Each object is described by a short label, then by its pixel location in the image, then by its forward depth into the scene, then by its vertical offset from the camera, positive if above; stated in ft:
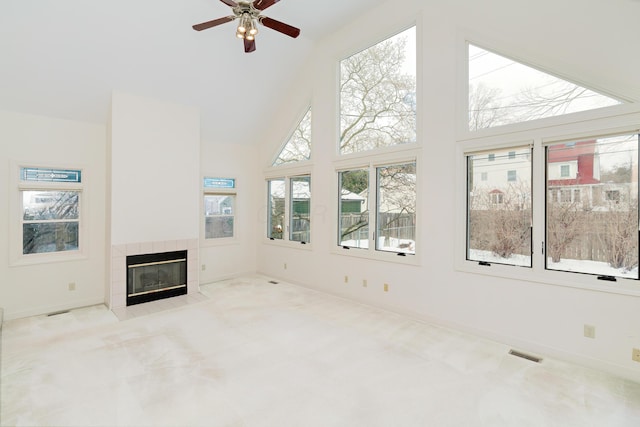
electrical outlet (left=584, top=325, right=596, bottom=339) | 9.57 -3.70
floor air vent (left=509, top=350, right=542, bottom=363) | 10.08 -4.82
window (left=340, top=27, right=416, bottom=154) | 14.32 +5.95
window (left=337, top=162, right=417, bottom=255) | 14.30 +0.22
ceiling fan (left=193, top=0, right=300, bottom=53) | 9.80 +6.61
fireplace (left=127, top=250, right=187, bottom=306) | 15.76 -3.48
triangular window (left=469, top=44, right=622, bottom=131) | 9.99 +4.24
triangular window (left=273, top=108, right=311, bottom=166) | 19.30 +4.43
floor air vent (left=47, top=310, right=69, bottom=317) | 14.43 -4.81
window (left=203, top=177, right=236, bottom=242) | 20.33 +0.29
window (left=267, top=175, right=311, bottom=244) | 19.53 +0.23
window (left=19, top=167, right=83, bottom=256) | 14.35 +0.07
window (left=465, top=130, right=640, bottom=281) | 9.33 +0.11
